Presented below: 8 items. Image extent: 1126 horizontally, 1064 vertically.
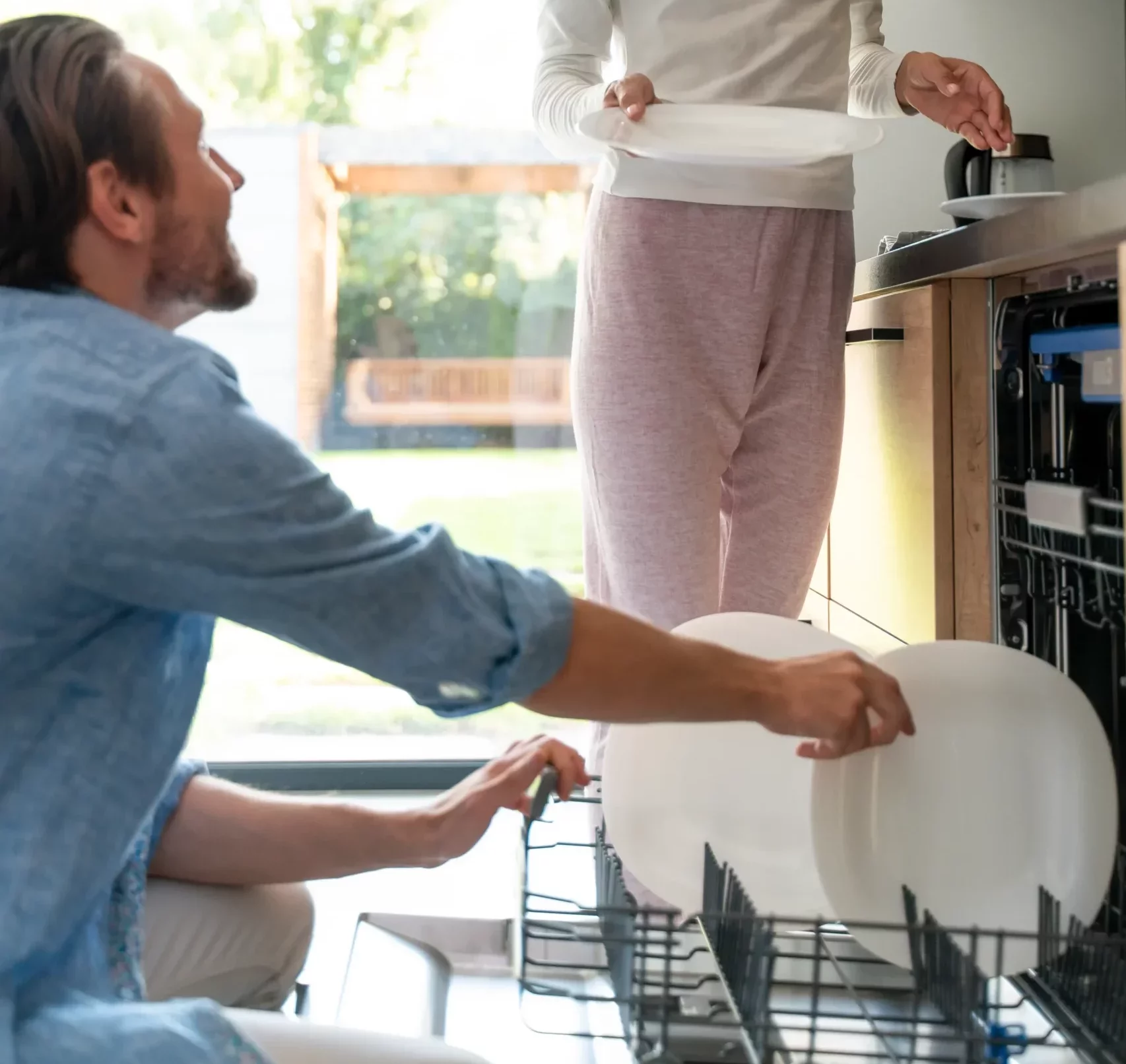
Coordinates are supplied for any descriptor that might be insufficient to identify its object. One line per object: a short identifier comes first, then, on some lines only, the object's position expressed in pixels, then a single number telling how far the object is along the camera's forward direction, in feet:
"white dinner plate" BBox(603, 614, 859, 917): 3.98
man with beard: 2.61
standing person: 4.87
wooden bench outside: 8.63
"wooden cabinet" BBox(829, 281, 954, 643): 4.85
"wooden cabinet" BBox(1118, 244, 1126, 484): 3.01
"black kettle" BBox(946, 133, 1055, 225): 6.38
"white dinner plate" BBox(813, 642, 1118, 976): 3.55
